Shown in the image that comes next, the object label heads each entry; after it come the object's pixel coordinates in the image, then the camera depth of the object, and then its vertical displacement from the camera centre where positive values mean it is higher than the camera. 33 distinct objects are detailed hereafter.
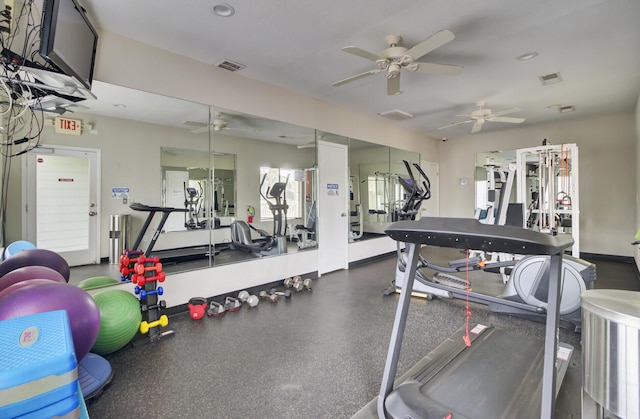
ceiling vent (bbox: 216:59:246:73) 3.73 +1.79
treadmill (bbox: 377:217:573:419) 1.34 -1.11
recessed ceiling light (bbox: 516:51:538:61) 3.58 +1.83
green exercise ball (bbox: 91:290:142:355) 2.38 -0.92
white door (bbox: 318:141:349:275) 5.29 +0.00
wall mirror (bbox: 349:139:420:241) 6.43 +0.50
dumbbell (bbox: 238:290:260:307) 3.69 -1.13
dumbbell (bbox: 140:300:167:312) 2.84 -0.94
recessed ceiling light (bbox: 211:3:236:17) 2.68 +1.79
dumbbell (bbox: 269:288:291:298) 4.06 -1.16
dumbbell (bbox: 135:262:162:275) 2.77 -0.57
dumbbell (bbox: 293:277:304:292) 4.33 -1.12
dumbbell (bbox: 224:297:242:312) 3.58 -1.16
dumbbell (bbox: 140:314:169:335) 2.76 -1.09
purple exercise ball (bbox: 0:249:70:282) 2.28 -0.44
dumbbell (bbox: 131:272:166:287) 2.79 -0.67
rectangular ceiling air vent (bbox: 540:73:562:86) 4.23 +1.85
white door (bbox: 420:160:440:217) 8.34 +0.47
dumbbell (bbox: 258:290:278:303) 3.91 -1.16
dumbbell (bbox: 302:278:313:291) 4.41 -1.12
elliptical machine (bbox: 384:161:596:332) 2.91 -0.88
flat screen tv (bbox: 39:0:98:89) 2.05 +1.28
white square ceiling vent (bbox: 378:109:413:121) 6.02 +1.91
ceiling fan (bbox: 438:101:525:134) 5.42 +1.69
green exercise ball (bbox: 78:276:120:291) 2.89 -0.74
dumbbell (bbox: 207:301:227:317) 3.43 -1.18
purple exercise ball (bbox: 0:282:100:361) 1.75 -0.60
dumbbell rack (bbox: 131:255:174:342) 2.79 -0.81
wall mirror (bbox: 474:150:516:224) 5.95 +0.62
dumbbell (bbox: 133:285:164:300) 2.82 -0.80
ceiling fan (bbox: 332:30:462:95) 2.90 +1.56
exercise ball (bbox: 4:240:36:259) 2.56 -0.36
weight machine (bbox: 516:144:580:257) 4.70 +0.39
